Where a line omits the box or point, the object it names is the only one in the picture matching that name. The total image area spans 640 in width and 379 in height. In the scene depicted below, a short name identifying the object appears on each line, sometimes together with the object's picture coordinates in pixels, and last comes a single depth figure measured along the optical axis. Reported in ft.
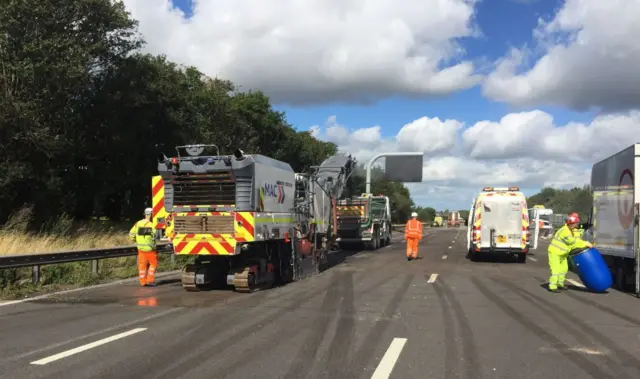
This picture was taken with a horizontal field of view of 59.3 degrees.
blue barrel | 38.29
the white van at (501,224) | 65.31
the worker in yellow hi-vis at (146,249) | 41.65
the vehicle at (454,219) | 319.68
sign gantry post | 144.25
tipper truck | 84.84
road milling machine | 37.60
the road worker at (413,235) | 67.41
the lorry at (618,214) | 38.27
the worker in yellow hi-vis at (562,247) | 38.83
